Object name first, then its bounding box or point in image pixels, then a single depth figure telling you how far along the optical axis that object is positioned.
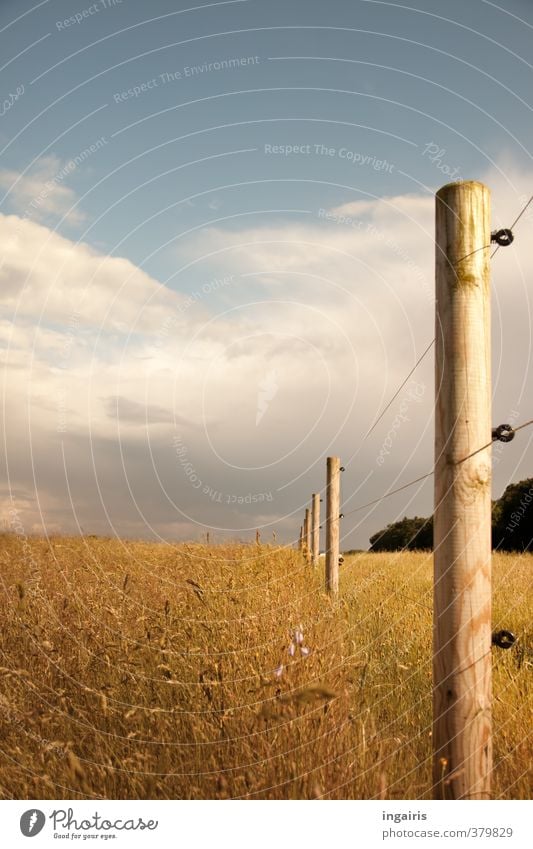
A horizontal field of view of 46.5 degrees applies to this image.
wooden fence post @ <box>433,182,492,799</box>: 2.61
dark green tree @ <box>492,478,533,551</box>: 18.16
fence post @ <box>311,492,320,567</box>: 10.78
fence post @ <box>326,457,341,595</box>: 8.22
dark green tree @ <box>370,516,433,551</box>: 24.58
